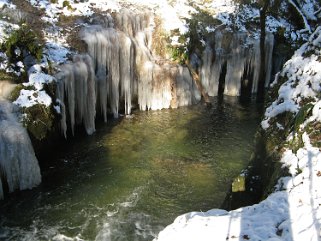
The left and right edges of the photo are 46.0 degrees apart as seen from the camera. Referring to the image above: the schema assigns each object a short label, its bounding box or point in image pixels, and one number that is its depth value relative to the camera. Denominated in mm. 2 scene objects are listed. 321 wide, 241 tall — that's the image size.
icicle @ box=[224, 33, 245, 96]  21938
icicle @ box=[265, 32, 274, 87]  22578
